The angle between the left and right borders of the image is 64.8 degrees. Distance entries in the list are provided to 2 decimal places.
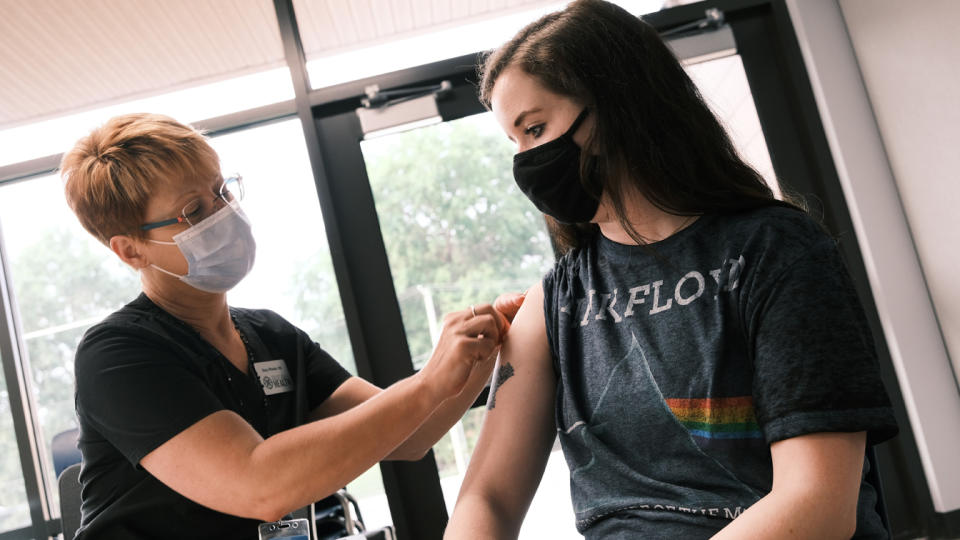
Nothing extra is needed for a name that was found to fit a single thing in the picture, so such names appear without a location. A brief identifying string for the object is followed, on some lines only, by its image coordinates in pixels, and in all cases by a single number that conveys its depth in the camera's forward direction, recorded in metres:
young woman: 0.97
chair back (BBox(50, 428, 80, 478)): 2.93
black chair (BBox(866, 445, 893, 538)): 1.11
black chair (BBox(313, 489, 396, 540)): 1.74
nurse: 1.41
